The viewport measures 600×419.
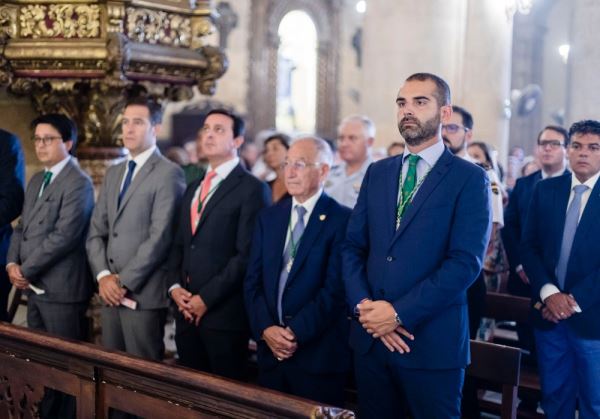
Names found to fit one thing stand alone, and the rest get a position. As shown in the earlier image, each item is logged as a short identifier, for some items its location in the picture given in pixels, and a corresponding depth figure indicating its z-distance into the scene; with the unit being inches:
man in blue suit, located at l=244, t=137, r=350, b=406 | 126.3
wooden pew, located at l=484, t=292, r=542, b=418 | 152.3
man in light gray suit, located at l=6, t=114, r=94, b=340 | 150.9
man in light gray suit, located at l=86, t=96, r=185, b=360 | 143.3
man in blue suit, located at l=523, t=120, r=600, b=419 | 129.5
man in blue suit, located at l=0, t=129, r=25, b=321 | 158.4
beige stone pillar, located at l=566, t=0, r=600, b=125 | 255.8
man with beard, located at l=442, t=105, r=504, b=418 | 138.9
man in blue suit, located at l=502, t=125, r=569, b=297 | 181.5
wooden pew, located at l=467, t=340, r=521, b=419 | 112.7
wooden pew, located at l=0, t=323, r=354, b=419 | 81.5
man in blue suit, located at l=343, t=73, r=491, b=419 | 105.8
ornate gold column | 152.9
